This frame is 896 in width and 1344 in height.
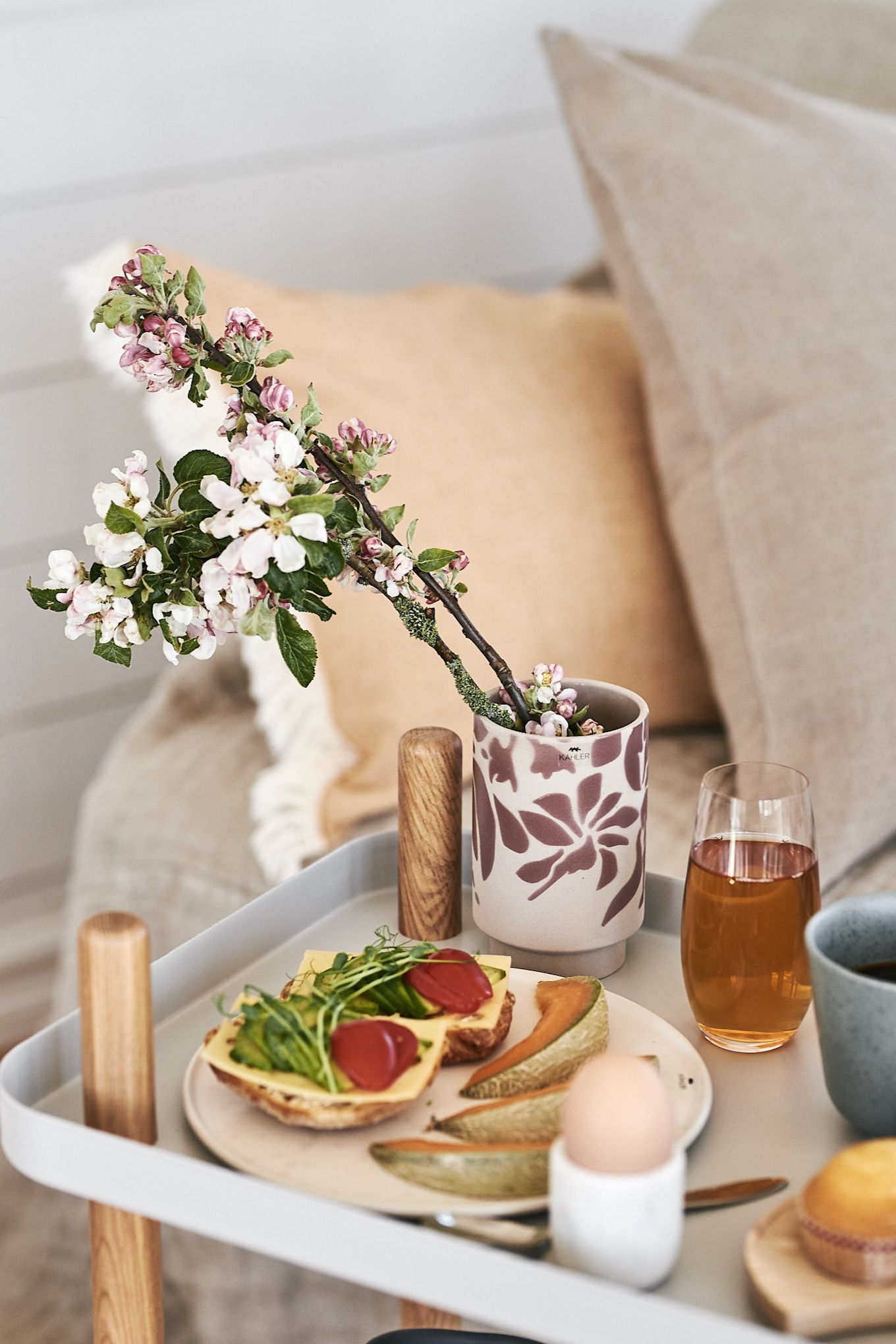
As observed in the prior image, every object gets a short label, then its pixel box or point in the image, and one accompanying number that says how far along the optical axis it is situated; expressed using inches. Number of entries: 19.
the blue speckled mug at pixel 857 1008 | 60.1
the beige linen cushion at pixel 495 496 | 84.8
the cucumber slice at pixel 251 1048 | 61.5
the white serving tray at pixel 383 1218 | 56.3
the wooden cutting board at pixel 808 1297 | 57.3
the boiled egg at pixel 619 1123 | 57.2
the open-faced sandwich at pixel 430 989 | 63.3
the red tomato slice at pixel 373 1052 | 60.9
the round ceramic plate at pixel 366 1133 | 59.5
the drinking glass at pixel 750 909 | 63.9
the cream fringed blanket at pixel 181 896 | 85.6
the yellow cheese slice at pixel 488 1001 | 63.4
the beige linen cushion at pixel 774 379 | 81.9
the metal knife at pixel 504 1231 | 58.3
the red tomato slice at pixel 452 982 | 63.6
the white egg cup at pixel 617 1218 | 57.1
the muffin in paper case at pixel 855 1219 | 57.7
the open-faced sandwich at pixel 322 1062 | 60.8
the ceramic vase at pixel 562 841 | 66.0
